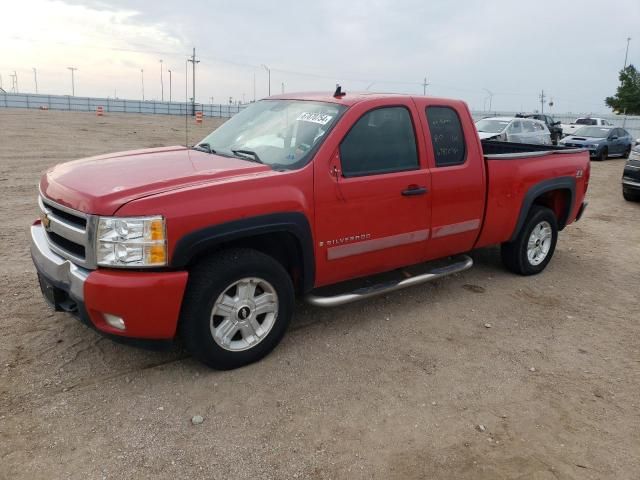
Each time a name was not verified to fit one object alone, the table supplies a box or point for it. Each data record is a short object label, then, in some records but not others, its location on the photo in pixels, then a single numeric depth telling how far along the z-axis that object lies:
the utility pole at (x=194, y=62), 53.94
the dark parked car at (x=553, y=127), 25.97
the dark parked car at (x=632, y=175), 10.84
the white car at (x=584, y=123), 27.20
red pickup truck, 3.14
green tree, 53.84
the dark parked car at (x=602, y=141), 21.02
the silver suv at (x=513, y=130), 16.68
